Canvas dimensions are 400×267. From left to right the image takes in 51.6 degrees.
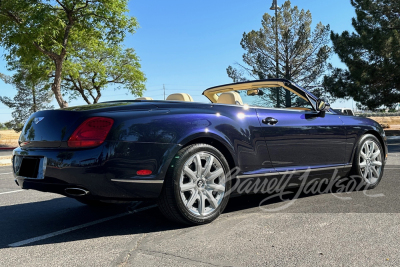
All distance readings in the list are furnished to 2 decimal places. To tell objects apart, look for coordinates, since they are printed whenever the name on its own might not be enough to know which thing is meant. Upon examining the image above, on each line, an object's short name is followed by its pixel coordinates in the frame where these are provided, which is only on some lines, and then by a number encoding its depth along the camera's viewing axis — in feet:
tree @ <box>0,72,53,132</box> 135.85
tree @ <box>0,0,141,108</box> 59.88
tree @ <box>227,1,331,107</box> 104.53
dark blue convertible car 11.24
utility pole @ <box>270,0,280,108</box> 80.09
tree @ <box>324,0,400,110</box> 86.69
